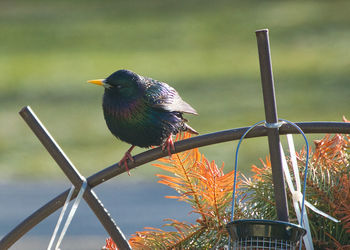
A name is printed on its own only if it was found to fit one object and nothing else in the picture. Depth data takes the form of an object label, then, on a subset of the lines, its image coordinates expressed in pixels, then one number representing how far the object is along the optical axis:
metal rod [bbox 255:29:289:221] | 5.90
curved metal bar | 5.95
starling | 6.48
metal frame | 5.92
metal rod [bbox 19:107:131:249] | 6.06
